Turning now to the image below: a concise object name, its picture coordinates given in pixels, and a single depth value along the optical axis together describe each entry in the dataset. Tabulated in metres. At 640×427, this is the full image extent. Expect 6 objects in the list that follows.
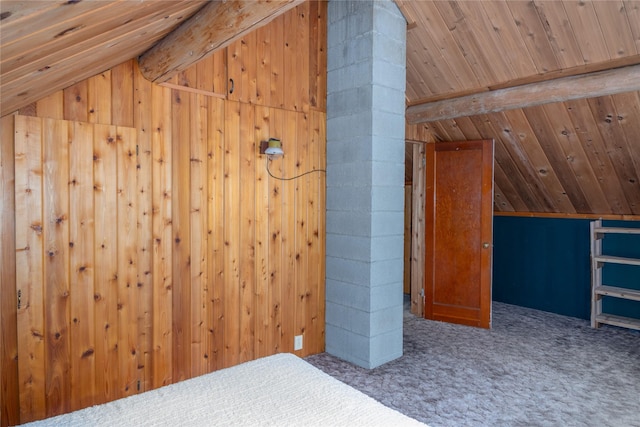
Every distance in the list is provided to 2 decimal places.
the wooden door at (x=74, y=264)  2.34
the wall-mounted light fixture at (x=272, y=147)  3.19
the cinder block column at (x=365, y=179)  3.35
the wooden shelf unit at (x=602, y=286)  4.26
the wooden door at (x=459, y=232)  4.52
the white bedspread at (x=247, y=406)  1.71
